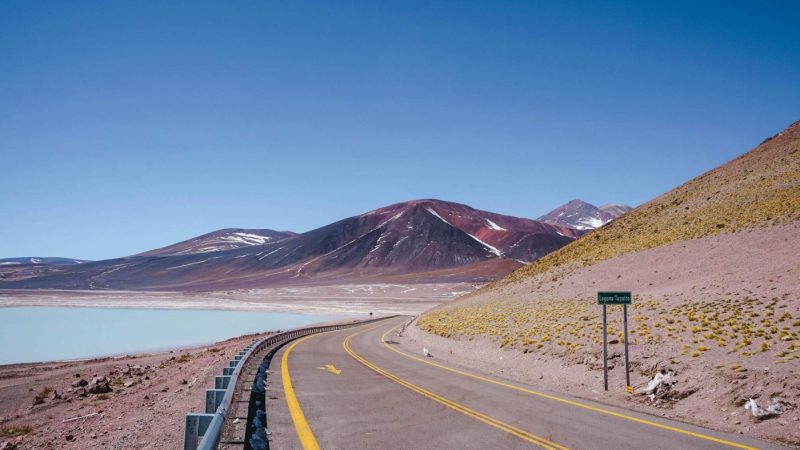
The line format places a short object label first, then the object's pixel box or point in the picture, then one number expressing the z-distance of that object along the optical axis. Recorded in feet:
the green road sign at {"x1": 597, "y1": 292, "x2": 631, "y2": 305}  48.70
